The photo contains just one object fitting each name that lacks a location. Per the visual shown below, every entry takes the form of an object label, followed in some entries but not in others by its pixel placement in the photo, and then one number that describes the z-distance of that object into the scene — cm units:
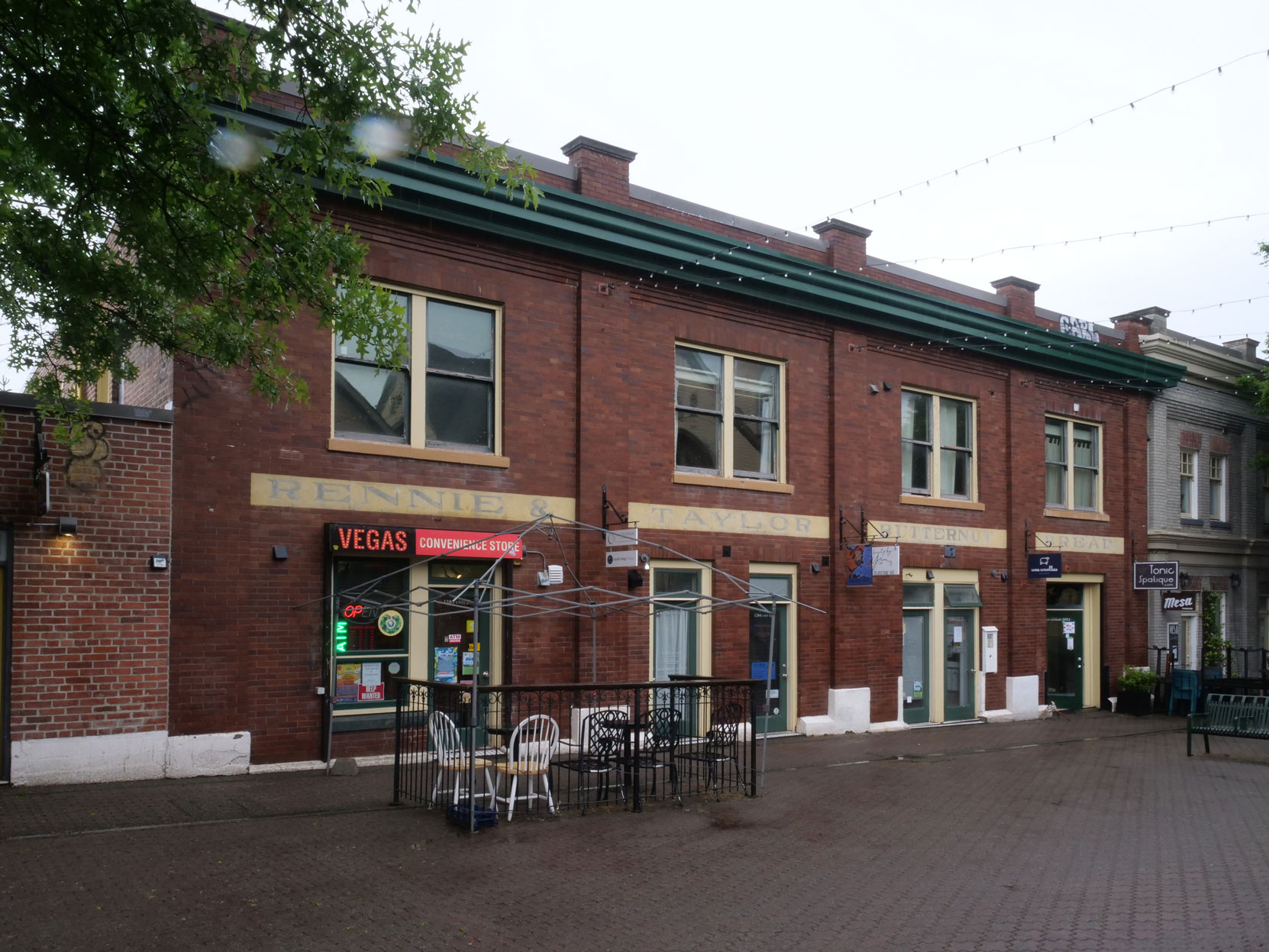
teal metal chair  2156
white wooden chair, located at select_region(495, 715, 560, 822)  1007
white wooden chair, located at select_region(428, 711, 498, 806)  988
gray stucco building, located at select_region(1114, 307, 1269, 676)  2361
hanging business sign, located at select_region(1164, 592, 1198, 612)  2248
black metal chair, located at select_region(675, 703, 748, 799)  1183
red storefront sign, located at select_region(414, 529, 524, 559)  1305
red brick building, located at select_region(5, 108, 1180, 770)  1238
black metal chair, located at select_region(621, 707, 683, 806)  1112
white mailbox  1983
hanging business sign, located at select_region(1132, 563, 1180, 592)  2172
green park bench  1517
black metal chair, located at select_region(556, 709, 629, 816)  1084
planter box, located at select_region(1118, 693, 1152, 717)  2178
